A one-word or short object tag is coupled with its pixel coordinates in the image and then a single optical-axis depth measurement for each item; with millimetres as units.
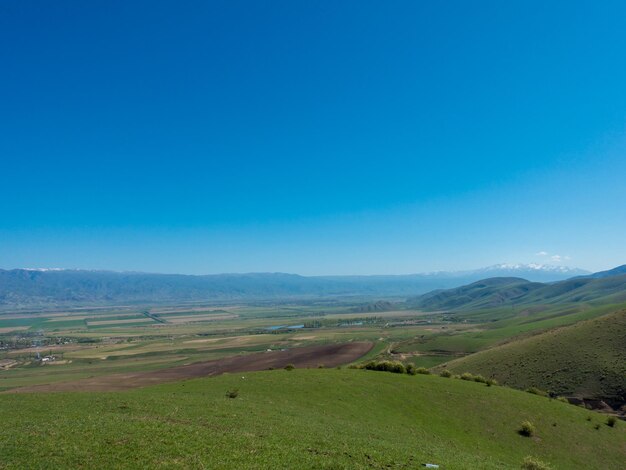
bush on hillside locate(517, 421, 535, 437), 36281
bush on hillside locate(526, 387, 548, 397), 52156
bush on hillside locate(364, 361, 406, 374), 53625
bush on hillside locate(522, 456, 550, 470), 25408
